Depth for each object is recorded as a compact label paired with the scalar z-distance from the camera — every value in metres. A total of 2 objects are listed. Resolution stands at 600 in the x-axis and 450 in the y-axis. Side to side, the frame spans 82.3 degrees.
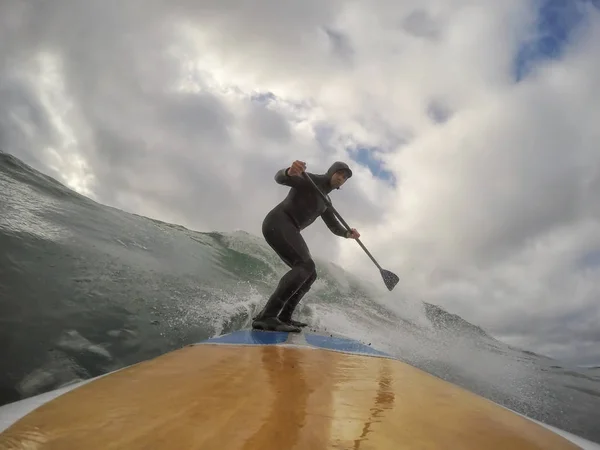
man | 3.63
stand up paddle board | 0.96
